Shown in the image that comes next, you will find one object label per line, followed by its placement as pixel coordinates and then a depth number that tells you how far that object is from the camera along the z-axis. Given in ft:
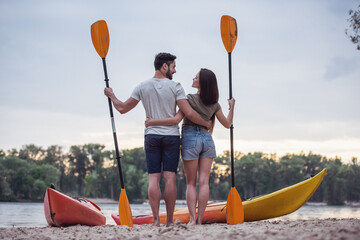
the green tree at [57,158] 214.07
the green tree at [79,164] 213.66
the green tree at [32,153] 214.07
